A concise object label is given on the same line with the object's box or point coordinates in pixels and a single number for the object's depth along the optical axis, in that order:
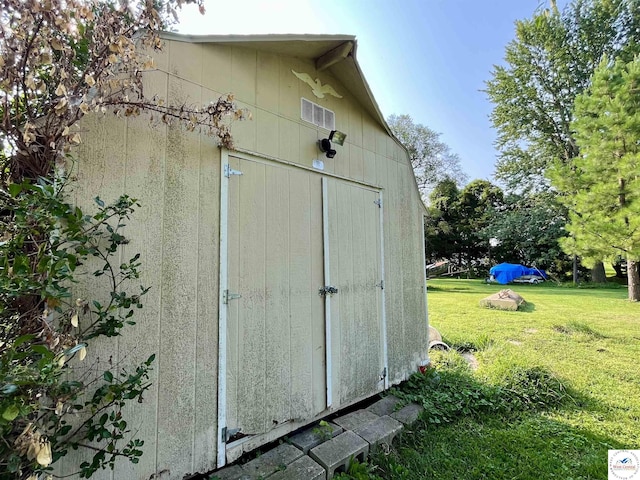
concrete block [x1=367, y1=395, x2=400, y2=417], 2.60
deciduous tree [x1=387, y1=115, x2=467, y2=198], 21.16
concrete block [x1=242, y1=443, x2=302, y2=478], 1.81
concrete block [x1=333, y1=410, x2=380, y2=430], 2.35
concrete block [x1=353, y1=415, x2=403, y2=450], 2.19
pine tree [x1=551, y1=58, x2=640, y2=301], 7.58
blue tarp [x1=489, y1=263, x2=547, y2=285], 16.00
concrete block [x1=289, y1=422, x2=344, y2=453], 2.10
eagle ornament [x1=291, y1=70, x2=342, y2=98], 2.54
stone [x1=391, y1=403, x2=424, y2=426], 2.48
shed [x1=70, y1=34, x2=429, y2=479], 1.68
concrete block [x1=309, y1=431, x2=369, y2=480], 1.91
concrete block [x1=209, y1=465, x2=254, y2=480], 1.75
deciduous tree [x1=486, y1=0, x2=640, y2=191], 13.91
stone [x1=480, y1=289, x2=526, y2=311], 7.63
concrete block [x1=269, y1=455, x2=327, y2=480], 1.77
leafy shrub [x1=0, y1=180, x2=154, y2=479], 0.97
